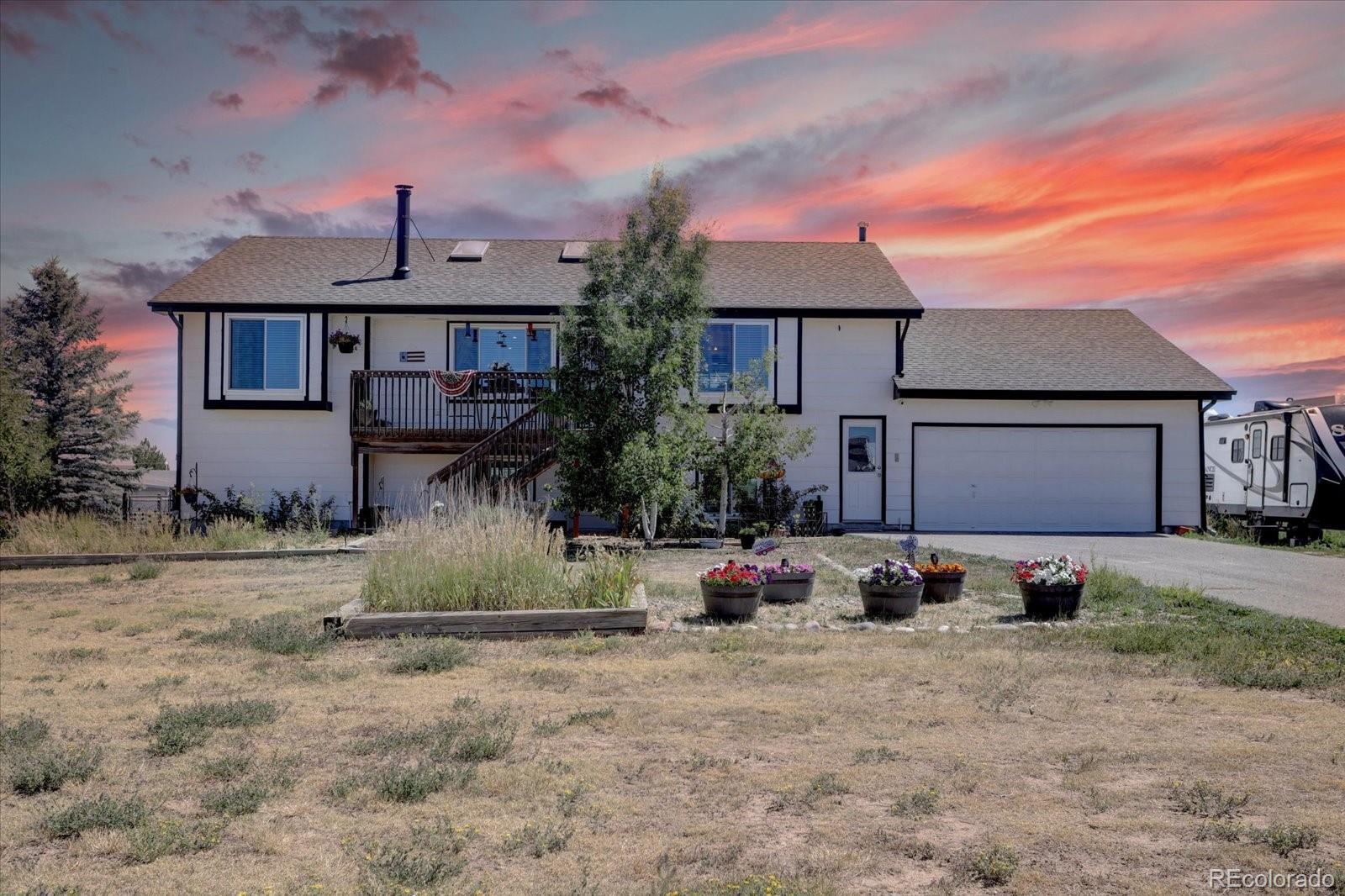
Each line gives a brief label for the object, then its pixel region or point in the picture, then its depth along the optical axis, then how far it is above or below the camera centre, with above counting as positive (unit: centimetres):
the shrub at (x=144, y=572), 1423 -159
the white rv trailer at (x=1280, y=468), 1939 -2
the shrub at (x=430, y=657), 784 -156
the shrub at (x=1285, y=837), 422 -155
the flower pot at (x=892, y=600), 1002 -134
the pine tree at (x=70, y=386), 2811 +228
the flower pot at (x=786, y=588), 1112 -135
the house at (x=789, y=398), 2236 +141
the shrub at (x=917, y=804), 467 -157
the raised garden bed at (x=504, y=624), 924 -147
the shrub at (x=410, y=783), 491 -158
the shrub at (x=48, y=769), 516 -162
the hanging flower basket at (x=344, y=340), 2211 +257
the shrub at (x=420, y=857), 398 -161
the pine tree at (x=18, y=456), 2275 +3
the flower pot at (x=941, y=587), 1112 -133
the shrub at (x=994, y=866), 398 -158
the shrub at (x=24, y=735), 585 -163
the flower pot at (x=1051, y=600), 984 -130
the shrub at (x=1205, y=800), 466 -156
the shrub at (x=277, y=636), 861 -157
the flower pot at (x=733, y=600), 987 -133
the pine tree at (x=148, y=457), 3291 +3
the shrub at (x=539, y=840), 429 -161
